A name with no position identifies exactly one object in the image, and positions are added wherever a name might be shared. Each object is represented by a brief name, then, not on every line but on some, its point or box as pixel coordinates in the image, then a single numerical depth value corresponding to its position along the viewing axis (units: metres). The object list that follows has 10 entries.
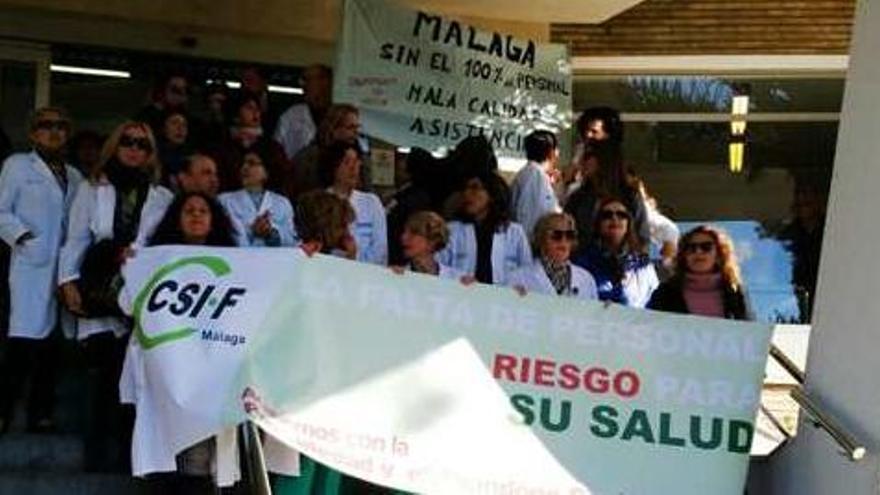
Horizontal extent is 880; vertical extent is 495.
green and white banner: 6.94
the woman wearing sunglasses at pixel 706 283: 7.98
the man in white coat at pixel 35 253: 8.14
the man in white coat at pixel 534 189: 9.83
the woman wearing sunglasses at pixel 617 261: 8.94
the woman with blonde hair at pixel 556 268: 8.28
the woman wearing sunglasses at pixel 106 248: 7.82
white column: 6.86
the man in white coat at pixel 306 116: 9.81
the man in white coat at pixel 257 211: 7.99
